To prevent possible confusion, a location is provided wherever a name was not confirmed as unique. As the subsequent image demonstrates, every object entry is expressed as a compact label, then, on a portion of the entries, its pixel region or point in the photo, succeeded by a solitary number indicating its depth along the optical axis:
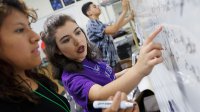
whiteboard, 0.39
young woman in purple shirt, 0.89
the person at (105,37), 2.10
